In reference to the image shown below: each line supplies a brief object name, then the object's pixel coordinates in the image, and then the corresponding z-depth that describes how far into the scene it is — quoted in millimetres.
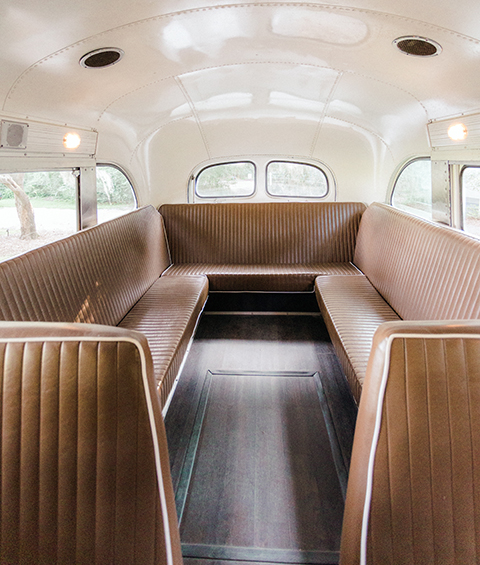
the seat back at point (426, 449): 1175
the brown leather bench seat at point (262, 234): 4852
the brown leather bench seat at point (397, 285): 2355
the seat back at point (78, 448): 1139
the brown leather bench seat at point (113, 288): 2164
